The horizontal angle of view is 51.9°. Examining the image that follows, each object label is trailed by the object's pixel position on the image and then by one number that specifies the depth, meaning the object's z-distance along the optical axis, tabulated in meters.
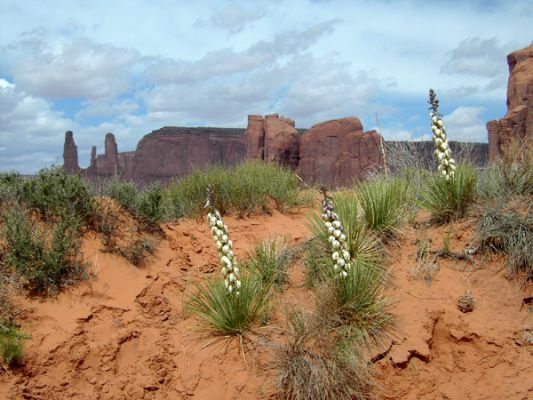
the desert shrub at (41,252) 5.98
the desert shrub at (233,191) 9.79
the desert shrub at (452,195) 7.20
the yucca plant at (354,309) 5.52
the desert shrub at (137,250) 7.03
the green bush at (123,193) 7.74
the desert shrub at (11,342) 5.11
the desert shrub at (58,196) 6.84
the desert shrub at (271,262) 6.80
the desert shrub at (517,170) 7.13
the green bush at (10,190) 6.84
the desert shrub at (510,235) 6.22
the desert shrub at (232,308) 5.70
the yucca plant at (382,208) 7.15
